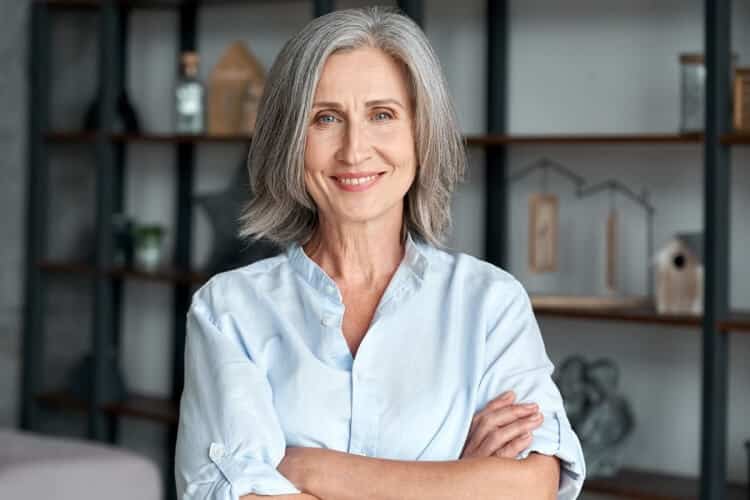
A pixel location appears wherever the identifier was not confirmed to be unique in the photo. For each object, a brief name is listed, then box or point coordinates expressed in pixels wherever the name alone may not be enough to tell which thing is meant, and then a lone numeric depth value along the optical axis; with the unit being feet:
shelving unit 11.02
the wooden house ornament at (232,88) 14.47
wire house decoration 12.39
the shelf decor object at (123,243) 15.40
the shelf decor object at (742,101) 11.05
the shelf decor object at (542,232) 12.76
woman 5.58
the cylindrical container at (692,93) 11.44
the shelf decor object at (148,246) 15.14
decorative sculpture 11.96
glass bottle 14.69
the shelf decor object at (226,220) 14.48
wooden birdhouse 11.44
